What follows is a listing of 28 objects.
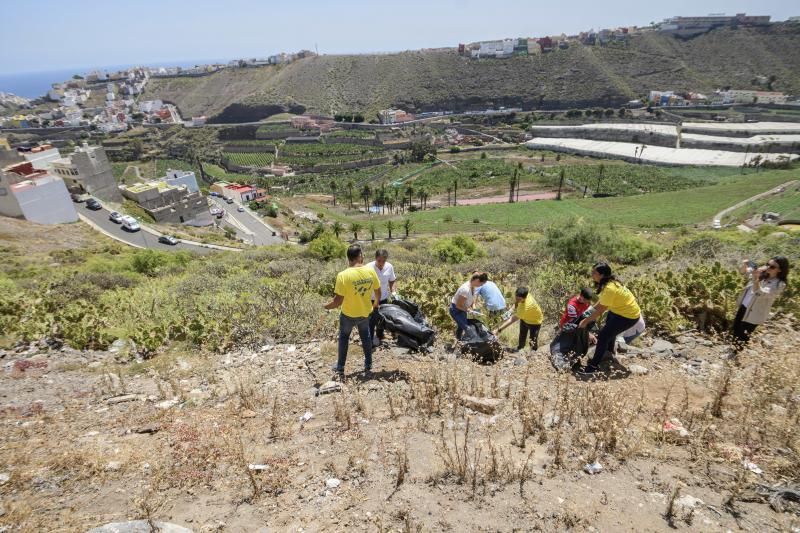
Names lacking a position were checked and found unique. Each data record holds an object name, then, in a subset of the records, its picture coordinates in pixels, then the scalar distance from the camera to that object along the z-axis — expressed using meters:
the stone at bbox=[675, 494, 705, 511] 2.93
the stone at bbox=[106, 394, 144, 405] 5.17
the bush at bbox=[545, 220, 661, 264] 17.39
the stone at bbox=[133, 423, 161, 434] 4.42
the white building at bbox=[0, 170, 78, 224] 33.12
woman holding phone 5.41
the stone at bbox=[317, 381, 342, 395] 5.12
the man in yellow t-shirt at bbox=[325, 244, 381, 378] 5.19
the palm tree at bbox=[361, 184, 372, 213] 61.50
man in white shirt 6.23
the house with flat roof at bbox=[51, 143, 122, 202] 44.56
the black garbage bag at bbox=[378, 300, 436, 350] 6.18
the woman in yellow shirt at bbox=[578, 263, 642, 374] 5.14
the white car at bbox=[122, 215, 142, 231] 35.75
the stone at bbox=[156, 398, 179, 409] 5.02
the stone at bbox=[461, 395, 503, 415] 4.29
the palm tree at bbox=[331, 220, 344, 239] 44.32
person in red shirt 5.68
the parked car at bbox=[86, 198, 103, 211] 41.19
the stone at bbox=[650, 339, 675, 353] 5.89
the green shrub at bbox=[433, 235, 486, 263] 19.72
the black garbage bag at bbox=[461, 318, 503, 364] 5.83
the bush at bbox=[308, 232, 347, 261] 19.33
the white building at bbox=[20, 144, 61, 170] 45.09
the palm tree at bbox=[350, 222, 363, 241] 44.12
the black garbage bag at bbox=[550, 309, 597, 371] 5.52
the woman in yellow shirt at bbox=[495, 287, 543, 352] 6.02
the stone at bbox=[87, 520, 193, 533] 2.79
